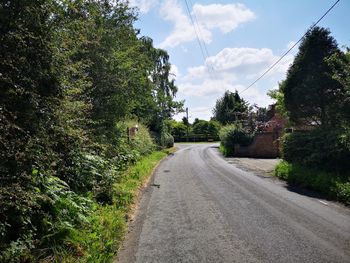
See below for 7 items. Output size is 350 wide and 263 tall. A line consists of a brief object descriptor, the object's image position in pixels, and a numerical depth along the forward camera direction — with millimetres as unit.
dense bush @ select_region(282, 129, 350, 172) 11664
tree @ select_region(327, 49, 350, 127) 11835
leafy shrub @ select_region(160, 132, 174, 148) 38719
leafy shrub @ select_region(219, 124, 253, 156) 30766
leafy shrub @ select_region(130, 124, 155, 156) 22273
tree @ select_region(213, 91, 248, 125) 60625
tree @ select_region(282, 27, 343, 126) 13945
